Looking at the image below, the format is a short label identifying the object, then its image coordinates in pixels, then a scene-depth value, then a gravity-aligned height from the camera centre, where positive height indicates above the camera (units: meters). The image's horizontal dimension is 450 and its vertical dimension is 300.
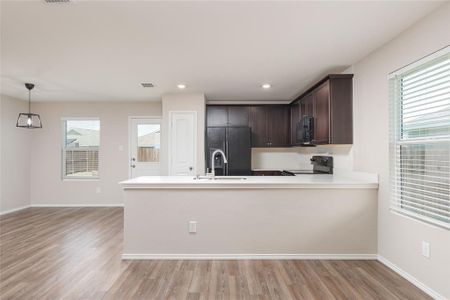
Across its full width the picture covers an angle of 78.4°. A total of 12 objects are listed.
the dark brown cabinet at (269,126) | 5.86 +0.54
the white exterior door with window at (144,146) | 6.22 +0.12
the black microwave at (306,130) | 4.24 +0.34
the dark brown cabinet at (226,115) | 5.75 +0.76
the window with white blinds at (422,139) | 2.27 +0.11
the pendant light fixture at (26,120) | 5.80 +0.68
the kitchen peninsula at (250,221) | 3.18 -0.81
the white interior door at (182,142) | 5.27 +0.18
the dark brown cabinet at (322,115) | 3.68 +0.52
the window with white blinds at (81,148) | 6.30 +0.08
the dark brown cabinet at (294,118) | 5.21 +0.65
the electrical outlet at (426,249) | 2.38 -0.85
